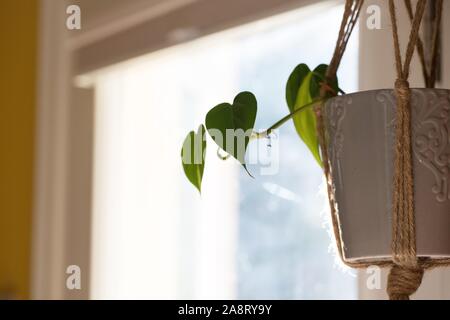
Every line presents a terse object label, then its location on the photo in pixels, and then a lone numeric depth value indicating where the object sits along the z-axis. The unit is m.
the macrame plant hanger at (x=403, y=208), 1.34
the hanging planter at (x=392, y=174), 1.35
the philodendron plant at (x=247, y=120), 1.43
